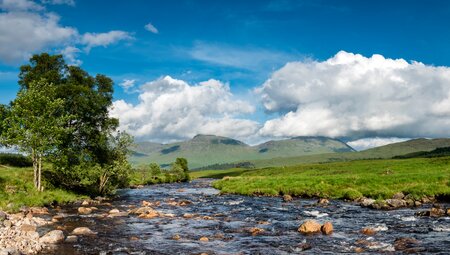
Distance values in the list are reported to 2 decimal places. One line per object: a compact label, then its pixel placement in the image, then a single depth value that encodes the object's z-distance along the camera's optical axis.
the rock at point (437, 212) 32.62
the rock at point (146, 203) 50.16
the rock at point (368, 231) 26.73
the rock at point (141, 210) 40.00
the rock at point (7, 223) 26.49
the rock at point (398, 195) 43.94
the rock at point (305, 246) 22.86
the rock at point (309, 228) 27.61
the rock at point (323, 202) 45.66
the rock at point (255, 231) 28.37
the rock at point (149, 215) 37.19
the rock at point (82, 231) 27.12
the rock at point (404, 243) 21.98
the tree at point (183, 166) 160.88
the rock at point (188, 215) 37.60
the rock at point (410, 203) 40.75
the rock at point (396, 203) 40.08
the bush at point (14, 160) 63.58
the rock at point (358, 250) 21.65
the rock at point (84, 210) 38.76
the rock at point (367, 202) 41.69
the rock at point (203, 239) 25.81
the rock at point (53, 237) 23.21
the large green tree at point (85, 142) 50.44
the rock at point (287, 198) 51.50
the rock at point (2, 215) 29.17
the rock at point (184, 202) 51.28
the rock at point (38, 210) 36.45
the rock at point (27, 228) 25.55
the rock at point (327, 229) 27.01
